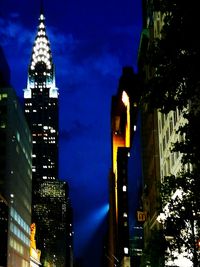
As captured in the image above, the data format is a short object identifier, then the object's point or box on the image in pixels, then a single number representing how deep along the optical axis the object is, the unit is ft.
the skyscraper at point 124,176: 521.24
